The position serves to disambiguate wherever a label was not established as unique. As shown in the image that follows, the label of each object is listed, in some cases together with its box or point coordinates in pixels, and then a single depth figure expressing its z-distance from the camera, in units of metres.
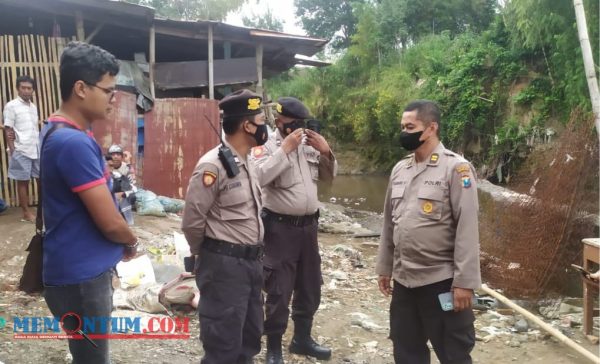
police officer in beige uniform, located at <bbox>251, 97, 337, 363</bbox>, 3.43
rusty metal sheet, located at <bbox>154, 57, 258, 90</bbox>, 9.10
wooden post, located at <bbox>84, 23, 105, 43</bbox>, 7.93
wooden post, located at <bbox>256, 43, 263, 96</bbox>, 9.50
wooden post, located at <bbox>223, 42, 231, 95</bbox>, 9.45
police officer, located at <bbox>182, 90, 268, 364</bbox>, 2.55
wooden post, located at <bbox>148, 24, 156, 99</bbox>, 8.54
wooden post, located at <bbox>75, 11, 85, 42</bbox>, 7.92
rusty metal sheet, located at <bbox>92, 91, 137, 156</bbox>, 7.90
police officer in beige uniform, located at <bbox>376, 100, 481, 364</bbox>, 2.66
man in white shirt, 5.92
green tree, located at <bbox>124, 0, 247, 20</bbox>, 25.44
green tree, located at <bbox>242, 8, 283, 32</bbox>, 35.59
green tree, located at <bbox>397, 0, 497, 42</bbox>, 26.62
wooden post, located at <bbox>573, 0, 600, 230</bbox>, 5.34
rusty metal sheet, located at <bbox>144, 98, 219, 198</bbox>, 8.60
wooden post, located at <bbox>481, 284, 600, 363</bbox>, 3.48
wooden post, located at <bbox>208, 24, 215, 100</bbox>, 8.90
